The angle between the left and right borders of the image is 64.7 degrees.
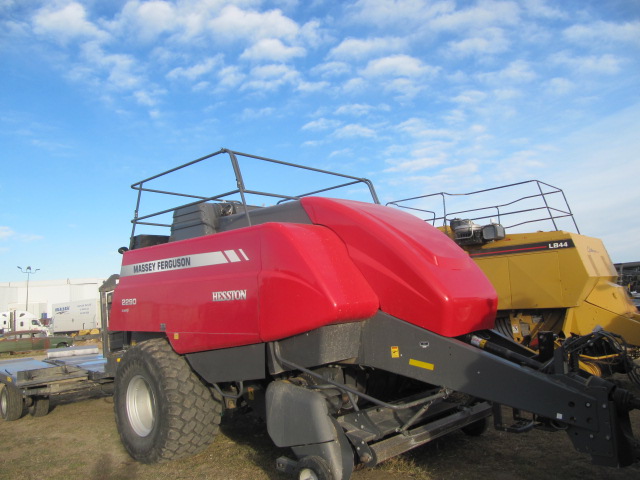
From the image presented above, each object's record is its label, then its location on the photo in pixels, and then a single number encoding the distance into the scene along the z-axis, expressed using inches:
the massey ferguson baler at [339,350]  126.9
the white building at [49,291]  2363.4
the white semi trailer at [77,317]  1198.9
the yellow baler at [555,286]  297.6
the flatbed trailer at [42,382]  255.9
